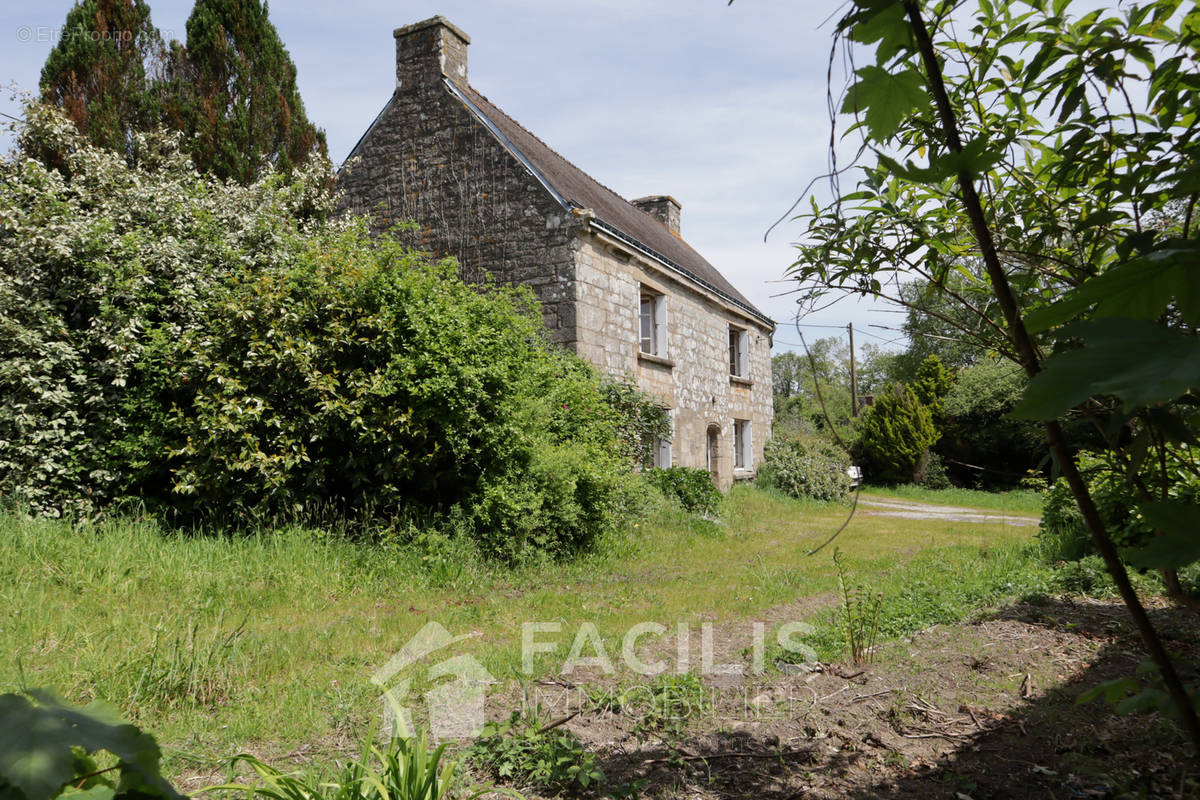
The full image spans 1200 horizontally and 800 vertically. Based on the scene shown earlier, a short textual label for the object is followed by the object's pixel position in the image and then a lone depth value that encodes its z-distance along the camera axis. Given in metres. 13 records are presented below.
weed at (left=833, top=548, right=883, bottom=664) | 4.02
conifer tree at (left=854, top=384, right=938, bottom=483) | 21.52
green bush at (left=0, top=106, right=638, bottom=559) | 6.81
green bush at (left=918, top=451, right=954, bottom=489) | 21.36
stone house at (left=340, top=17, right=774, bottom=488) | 10.63
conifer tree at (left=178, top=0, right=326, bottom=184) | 12.02
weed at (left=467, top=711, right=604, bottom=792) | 2.64
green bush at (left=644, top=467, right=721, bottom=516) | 11.40
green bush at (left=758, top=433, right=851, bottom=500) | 16.03
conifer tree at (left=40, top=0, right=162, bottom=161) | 11.10
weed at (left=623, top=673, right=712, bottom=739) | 3.15
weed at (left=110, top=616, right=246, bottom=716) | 3.46
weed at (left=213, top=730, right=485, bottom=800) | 2.10
